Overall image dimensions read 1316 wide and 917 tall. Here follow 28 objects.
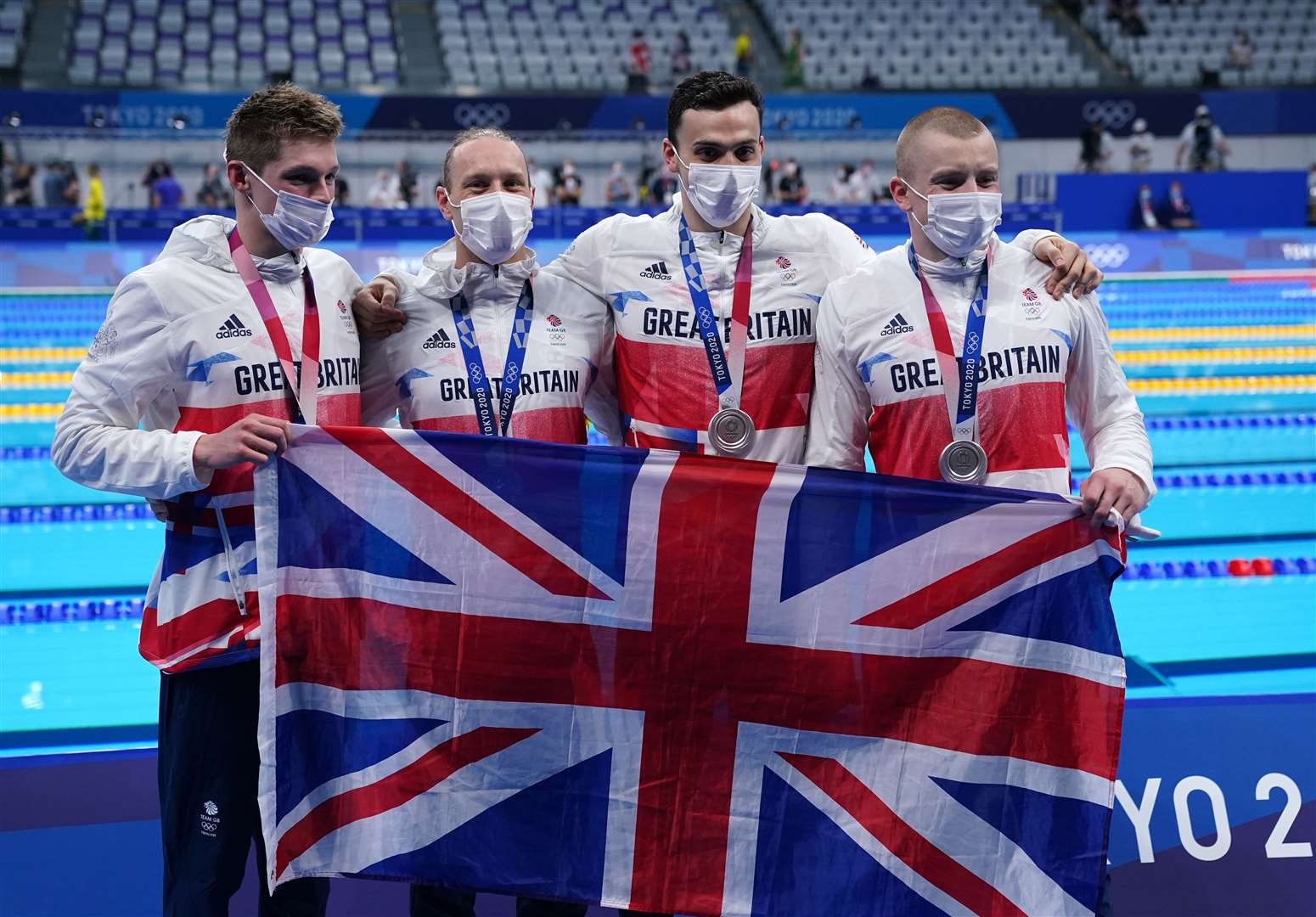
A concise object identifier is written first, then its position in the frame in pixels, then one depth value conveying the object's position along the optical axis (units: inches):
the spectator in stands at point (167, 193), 766.5
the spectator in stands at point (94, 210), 706.2
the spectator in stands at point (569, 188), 808.3
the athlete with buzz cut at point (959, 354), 102.0
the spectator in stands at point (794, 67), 940.6
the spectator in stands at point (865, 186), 842.8
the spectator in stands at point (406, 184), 806.5
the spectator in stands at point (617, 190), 824.3
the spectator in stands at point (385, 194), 788.0
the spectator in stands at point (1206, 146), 877.2
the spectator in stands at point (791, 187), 807.7
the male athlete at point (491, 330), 110.7
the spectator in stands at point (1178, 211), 799.7
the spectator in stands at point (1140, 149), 872.9
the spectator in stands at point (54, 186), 770.8
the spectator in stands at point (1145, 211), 791.7
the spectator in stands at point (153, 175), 792.3
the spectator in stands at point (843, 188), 832.9
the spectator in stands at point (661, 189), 799.7
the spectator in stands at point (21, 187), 764.0
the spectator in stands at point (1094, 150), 868.0
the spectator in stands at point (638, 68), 912.9
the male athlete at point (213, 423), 95.0
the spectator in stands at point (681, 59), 929.5
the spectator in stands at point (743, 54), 943.8
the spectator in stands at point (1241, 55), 959.0
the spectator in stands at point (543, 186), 815.1
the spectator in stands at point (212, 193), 758.5
